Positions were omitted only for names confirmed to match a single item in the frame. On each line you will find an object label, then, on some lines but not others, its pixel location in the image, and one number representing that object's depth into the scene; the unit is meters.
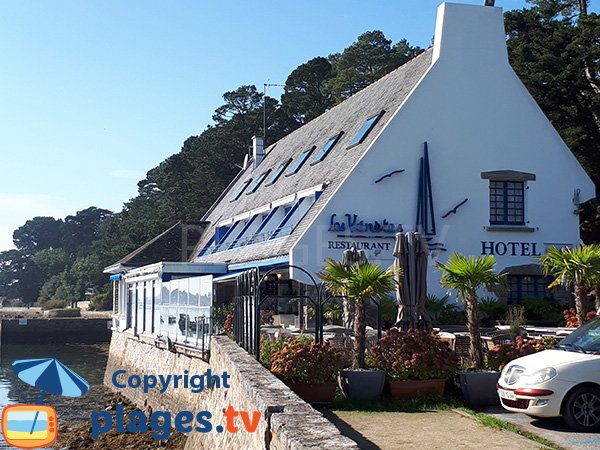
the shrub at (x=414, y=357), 13.00
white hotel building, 26.12
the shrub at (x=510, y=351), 13.21
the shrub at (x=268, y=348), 14.47
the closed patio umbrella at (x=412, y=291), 16.09
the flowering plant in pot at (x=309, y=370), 12.49
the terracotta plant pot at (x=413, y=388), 12.92
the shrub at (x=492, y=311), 24.52
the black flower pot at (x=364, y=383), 12.82
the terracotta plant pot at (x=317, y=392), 12.56
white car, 10.44
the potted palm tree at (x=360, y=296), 12.84
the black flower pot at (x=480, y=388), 12.59
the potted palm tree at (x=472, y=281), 13.54
